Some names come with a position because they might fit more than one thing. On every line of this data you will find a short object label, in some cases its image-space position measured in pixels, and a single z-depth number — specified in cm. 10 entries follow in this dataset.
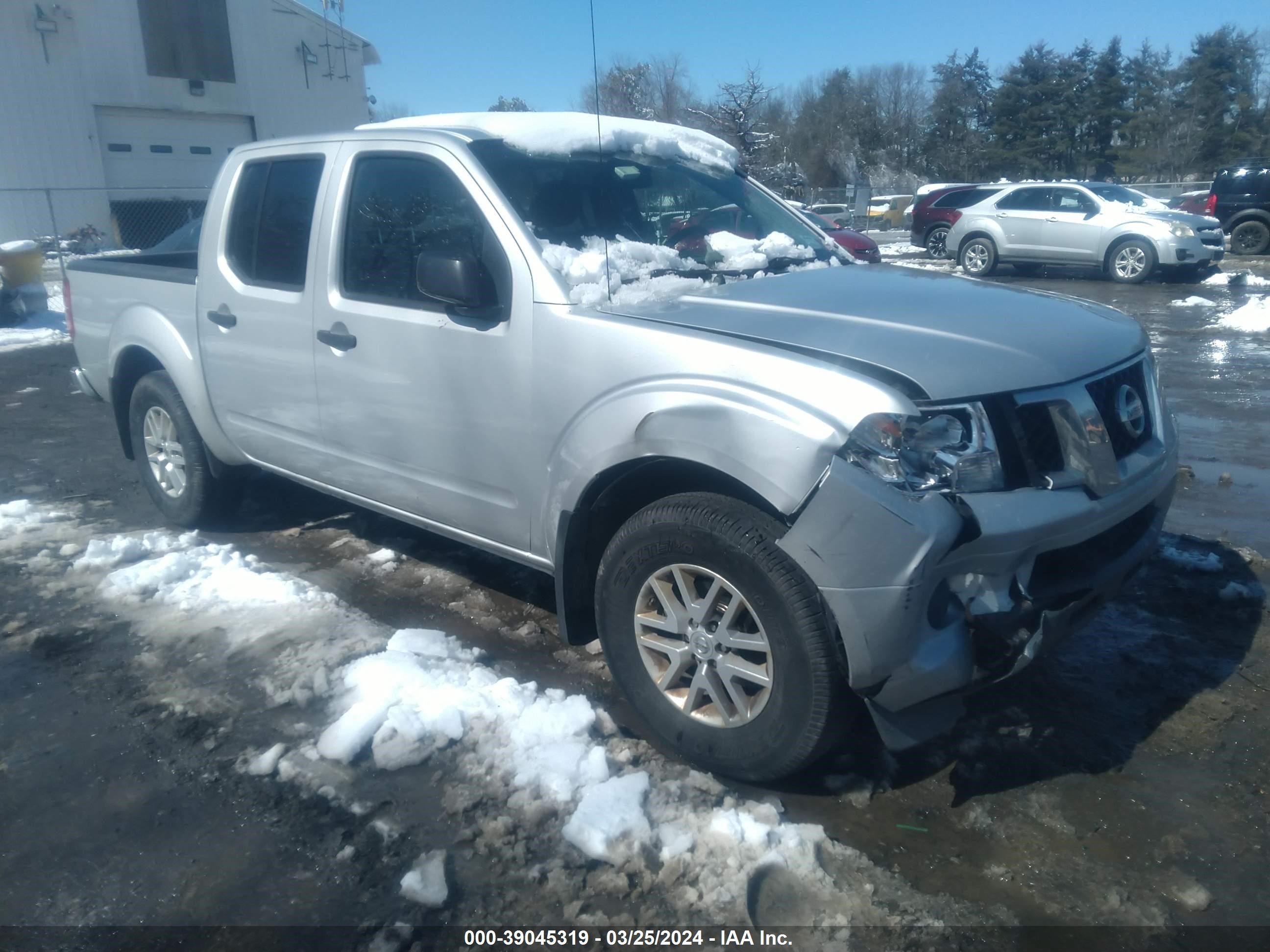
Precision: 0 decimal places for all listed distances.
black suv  1919
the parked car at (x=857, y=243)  1577
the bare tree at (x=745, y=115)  2719
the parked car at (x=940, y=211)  2089
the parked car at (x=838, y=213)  2969
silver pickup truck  260
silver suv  1614
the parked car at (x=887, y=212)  3738
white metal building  2344
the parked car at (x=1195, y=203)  2191
